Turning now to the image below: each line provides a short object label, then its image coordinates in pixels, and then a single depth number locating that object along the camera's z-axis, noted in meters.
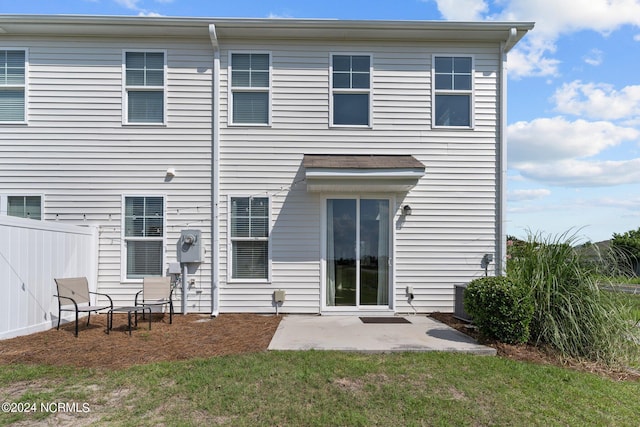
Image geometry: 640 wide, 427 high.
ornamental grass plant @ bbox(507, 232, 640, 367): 4.91
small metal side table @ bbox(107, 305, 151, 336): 5.76
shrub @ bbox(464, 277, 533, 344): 5.04
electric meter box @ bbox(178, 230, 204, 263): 7.20
